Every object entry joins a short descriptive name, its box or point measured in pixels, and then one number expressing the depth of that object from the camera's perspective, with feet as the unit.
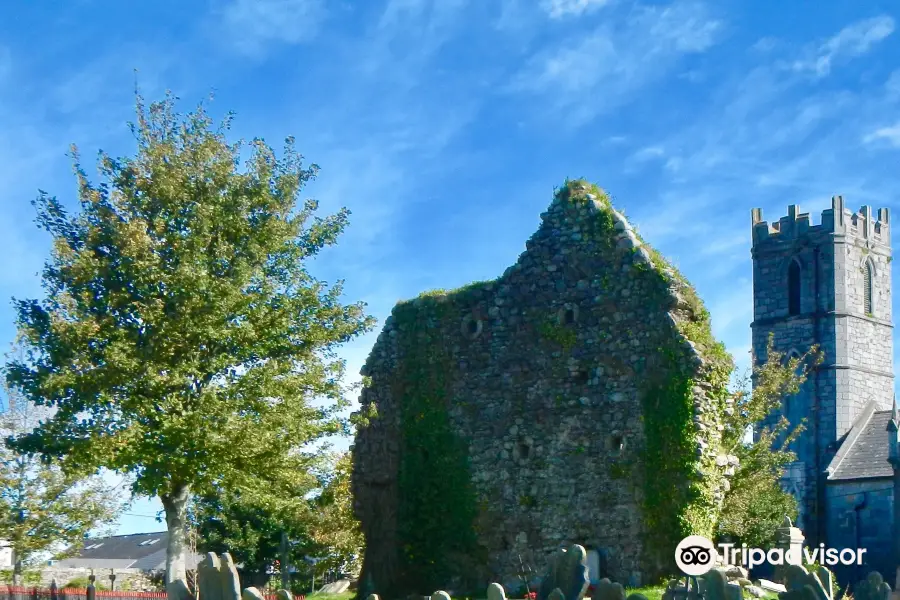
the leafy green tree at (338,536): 114.52
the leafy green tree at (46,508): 87.20
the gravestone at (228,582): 44.98
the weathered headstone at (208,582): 45.60
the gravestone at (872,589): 47.91
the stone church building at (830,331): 181.88
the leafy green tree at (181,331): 64.34
